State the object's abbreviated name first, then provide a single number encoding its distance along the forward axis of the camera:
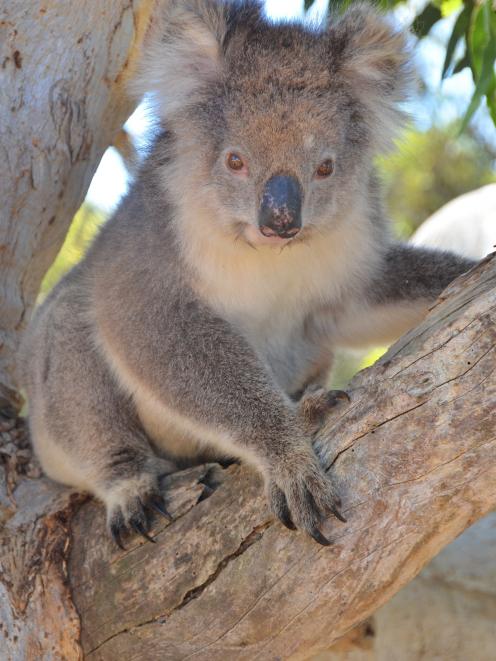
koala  2.78
